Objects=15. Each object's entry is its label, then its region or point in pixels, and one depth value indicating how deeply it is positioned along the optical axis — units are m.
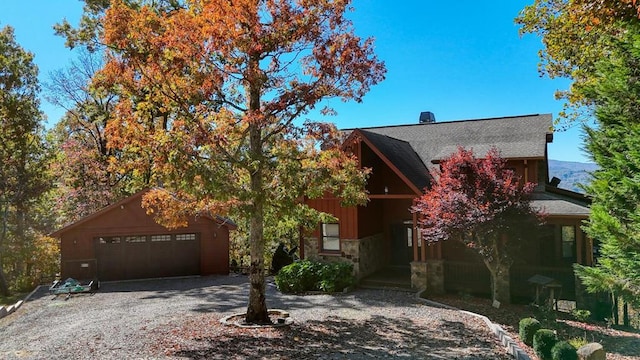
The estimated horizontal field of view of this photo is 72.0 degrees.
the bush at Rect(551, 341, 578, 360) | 8.84
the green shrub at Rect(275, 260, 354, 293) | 16.70
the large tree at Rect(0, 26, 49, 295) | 18.70
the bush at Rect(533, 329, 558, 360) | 9.48
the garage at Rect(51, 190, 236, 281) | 20.30
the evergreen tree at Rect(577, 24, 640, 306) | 7.76
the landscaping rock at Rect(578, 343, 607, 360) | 8.82
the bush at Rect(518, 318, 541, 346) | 10.48
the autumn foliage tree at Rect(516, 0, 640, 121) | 13.94
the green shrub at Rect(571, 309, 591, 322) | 13.19
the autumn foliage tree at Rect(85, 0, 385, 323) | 10.33
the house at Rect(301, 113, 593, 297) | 16.02
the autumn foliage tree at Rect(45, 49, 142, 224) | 26.73
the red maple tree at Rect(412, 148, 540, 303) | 13.50
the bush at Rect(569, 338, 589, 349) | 10.09
